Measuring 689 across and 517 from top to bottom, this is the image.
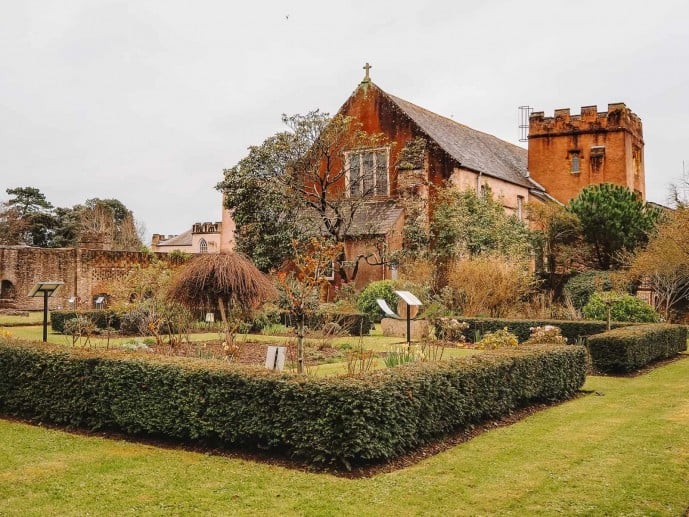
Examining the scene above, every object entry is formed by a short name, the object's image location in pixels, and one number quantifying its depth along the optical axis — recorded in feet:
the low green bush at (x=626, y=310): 72.28
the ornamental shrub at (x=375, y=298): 86.46
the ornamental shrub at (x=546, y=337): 50.93
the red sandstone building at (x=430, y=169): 106.83
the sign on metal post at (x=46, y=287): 54.65
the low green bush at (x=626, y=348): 51.06
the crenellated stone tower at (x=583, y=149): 126.62
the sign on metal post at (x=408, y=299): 57.67
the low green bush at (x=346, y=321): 73.78
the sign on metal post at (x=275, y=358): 34.60
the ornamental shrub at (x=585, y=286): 91.34
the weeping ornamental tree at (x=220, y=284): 52.16
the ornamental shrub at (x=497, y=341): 52.65
